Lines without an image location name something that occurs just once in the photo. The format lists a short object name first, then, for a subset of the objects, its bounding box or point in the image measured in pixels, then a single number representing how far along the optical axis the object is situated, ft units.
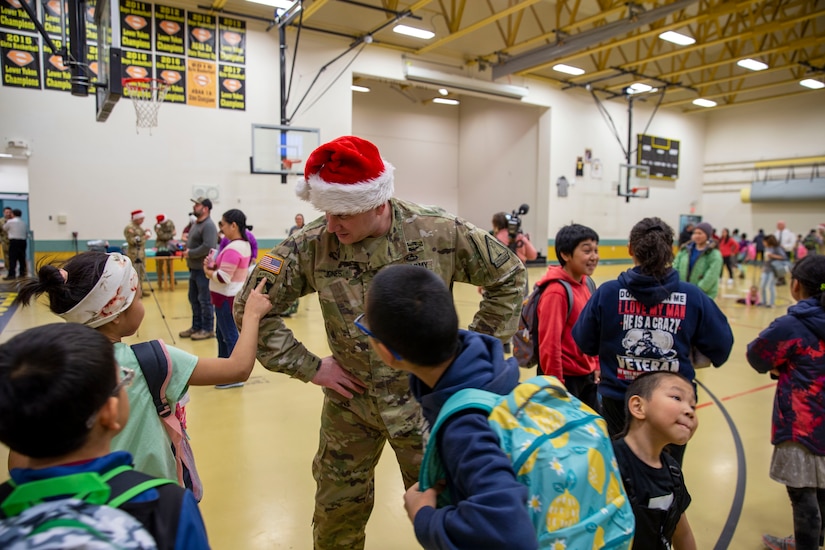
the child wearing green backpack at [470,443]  2.92
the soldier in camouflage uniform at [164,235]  33.99
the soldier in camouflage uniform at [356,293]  5.93
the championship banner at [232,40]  37.52
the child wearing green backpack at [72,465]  2.58
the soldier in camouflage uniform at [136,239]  29.84
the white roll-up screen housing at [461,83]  45.06
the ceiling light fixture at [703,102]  58.42
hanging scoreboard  60.44
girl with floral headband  4.52
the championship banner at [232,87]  37.76
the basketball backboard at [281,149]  38.09
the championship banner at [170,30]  35.22
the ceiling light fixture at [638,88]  52.19
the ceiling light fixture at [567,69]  47.16
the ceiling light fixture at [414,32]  37.42
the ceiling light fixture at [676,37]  38.88
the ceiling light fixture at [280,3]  31.56
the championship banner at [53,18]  32.11
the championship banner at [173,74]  35.58
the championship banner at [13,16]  31.17
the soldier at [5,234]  34.58
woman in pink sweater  15.37
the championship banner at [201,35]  36.37
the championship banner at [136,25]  34.27
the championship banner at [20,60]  31.58
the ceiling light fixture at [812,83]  50.91
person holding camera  20.07
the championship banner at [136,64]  34.22
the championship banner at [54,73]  32.45
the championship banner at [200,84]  36.70
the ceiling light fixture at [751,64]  45.60
